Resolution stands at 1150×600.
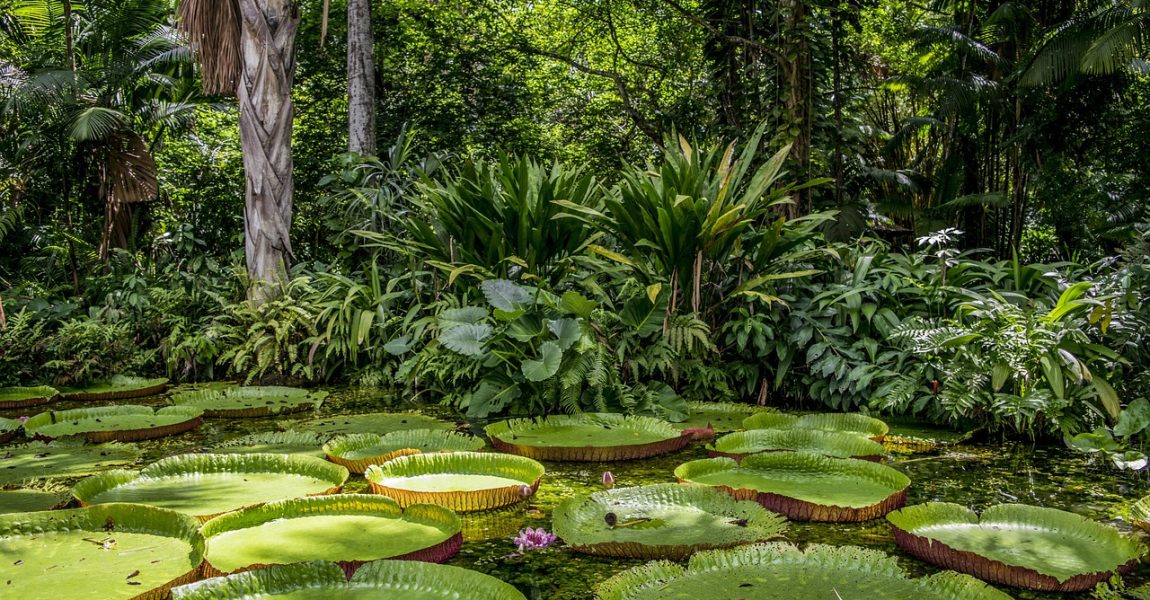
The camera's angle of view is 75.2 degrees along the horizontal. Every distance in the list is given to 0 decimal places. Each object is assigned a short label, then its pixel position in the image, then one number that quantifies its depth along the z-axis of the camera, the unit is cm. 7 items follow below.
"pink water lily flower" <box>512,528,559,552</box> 208
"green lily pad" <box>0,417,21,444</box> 337
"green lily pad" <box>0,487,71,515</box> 231
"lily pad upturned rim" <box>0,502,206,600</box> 197
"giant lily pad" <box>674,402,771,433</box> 352
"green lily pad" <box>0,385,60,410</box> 436
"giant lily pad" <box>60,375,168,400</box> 469
